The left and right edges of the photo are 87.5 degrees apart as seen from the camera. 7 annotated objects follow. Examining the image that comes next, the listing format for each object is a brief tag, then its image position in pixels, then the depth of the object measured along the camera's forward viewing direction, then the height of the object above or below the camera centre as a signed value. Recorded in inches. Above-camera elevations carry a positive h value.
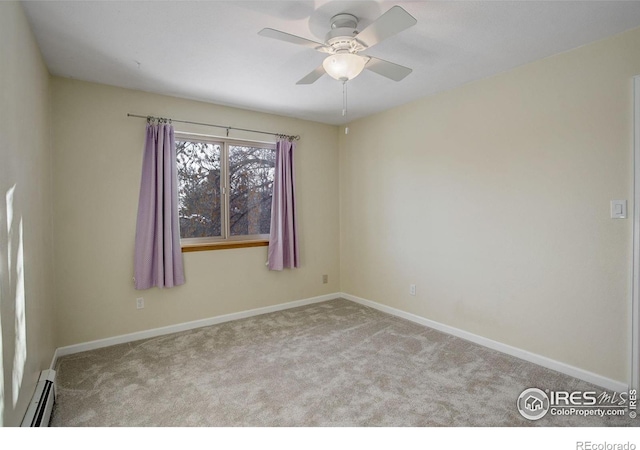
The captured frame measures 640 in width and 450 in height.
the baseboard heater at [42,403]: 68.0 -40.1
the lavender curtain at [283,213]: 158.7 +2.7
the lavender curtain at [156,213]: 126.8 +2.7
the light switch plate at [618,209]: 88.6 +1.6
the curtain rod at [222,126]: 127.7 +40.3
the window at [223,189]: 141.3 +13.7
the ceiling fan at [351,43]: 68.7 +39.6
